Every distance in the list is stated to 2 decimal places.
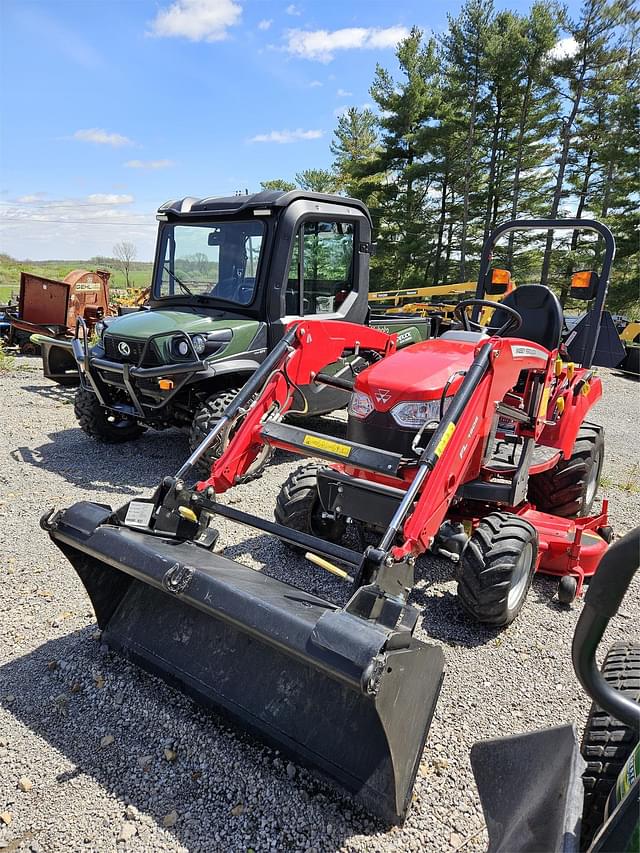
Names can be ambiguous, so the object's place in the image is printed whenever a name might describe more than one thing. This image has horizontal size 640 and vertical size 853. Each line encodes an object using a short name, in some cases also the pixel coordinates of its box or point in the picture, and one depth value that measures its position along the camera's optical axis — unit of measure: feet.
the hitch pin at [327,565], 9.07
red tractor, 7.11
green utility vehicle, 17.89
